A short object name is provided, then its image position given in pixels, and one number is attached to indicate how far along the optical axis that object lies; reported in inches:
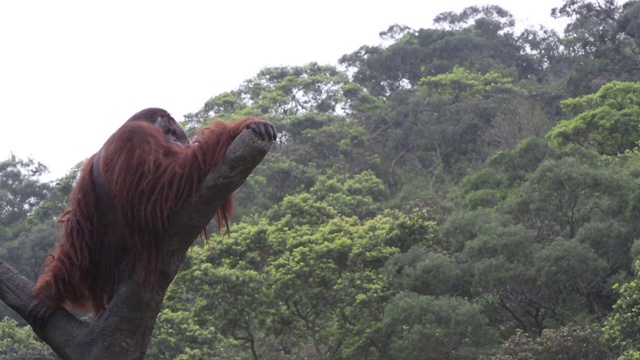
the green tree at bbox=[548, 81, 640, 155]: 1813.5
